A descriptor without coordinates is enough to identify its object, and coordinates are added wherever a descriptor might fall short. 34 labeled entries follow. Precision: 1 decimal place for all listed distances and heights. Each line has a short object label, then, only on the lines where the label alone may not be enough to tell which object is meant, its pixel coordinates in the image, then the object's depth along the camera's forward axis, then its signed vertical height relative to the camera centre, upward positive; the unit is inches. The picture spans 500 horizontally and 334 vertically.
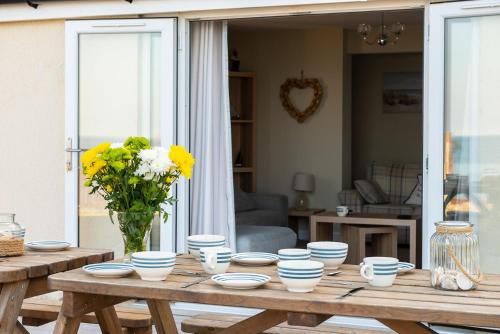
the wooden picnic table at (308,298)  112.0 -17.9
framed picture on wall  458.0 +36.6
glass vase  144.2 -10.7
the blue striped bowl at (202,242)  147.6 -13.1
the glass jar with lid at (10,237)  163.8 -14.0
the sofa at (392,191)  404.5 -12.9
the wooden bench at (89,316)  179.8 -31.8
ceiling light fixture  369.6 +56.7
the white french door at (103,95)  253.8 +19.1
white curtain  263.6 +8.6
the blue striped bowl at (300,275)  119.9 -15.0
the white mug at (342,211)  324.8 -17.3
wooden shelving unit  420.5 +16.6
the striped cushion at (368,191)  411.5 -12.8
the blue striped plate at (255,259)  145.2 -15.6
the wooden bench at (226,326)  164.7 -30.9
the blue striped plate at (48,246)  173.3 -16.3
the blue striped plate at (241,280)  123.6 -16.4
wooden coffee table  309.0 -21.0
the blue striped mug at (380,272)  125.2 -15.1
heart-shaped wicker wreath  420.8 +32.0
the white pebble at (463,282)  123.4 -16.2
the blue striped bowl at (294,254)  135.7 -13.9
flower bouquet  143.2 -2.2
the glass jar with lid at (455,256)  122.6 -12.6
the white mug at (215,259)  133.7 -14.5
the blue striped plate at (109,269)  133.6 -16.2
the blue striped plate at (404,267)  137.3 -16.0
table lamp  420.2 -10.2
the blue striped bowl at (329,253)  139.1 -14.0
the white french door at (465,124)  217.6 +9.9
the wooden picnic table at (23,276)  152.0 -19.5
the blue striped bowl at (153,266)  129.9 -15.0
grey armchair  297.9 -23.6
